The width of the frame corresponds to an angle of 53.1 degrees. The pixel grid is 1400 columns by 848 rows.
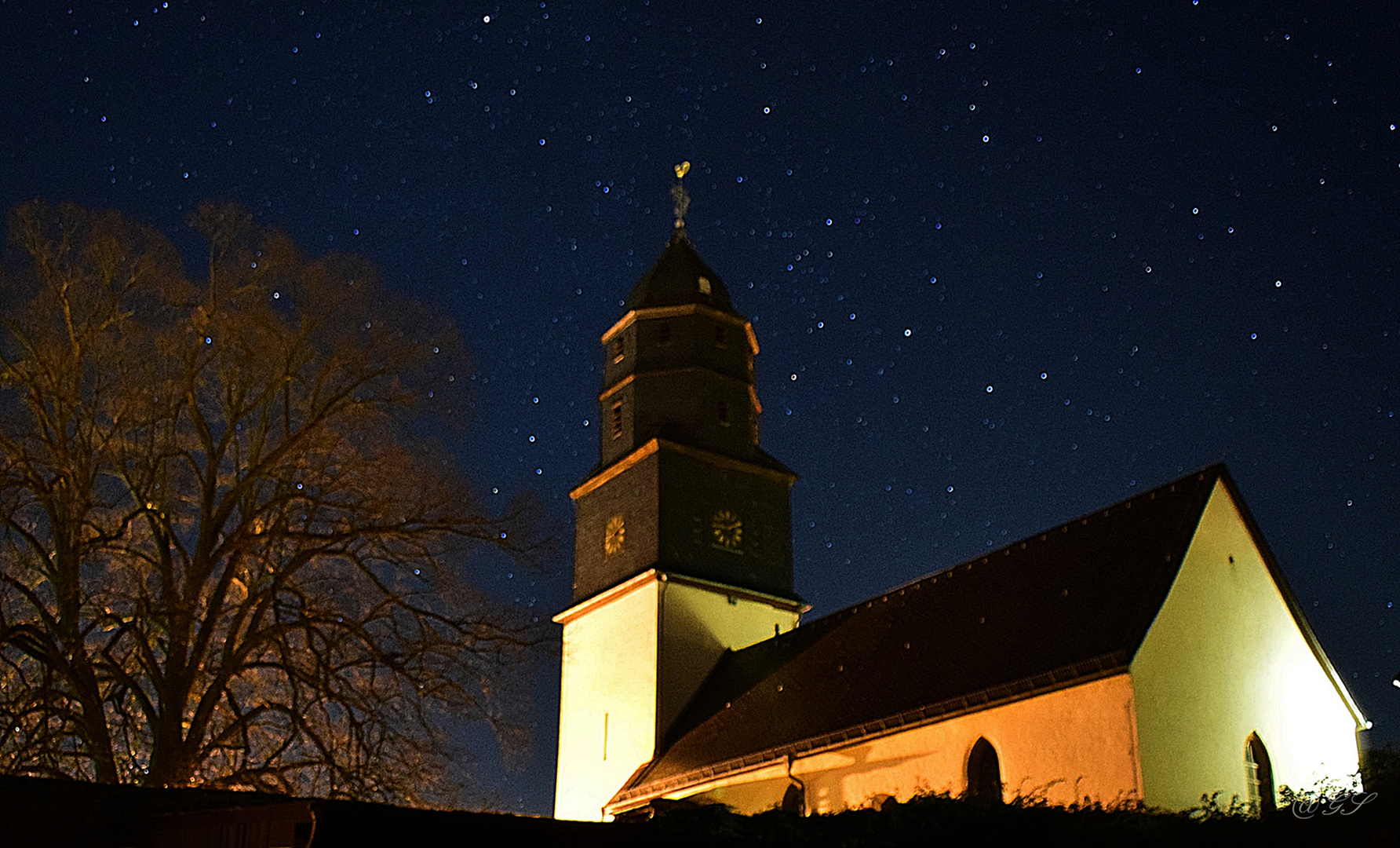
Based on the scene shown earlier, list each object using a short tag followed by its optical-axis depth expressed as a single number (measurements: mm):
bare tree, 19516
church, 21281
